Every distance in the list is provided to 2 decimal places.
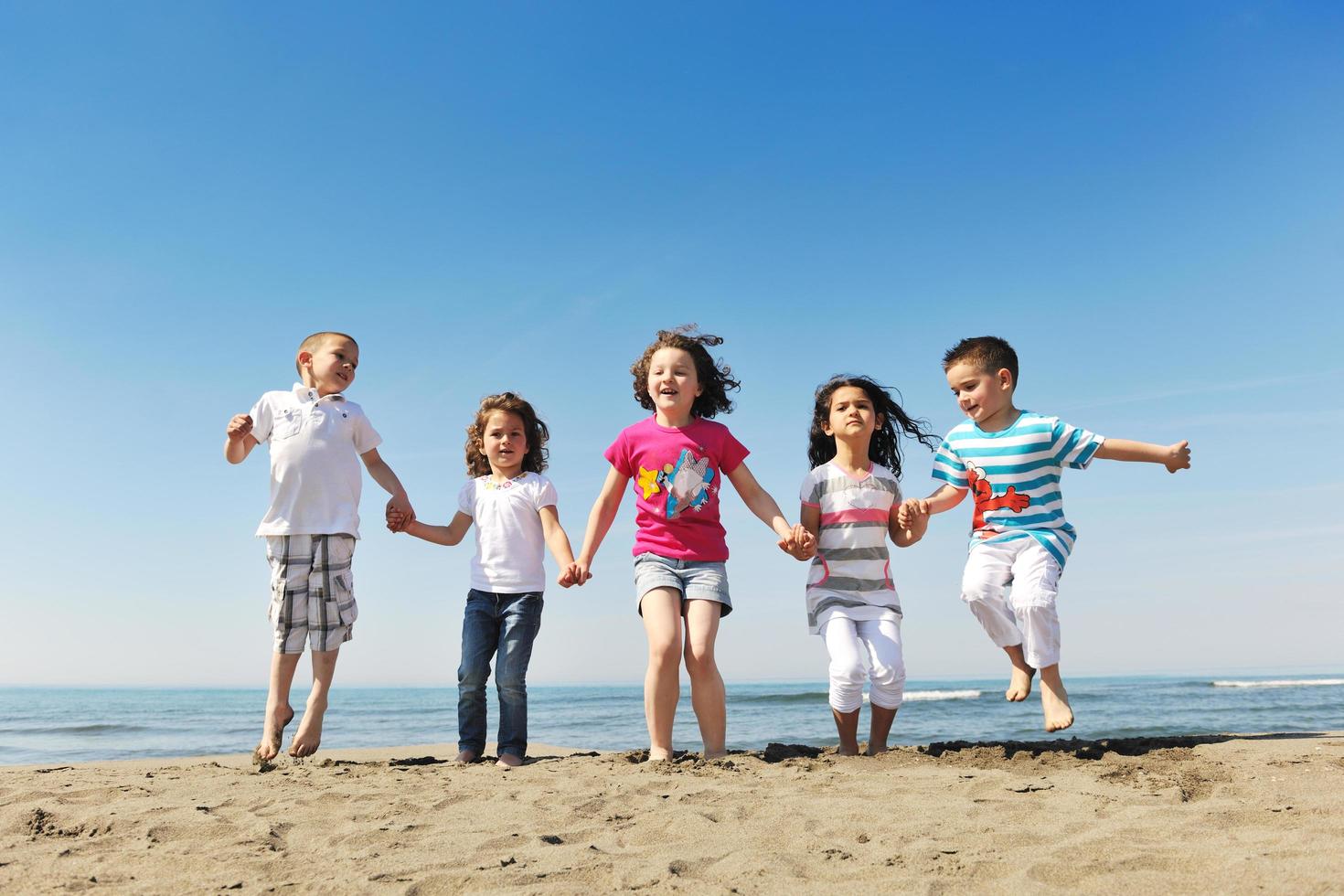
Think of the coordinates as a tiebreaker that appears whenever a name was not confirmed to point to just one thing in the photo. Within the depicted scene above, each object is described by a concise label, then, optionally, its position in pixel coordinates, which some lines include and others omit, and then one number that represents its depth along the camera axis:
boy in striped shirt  4.81
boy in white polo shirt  4.93
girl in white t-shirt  5.14
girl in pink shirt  4.77
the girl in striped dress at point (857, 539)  4.85
